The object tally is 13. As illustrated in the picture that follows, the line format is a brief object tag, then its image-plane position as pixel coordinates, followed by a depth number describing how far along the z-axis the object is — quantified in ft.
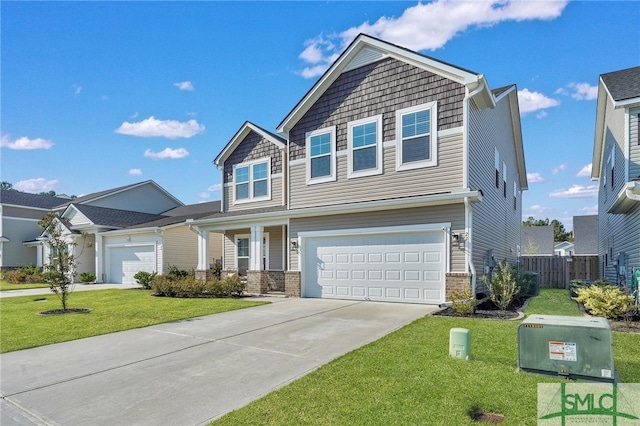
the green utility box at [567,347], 14.35
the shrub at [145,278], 60.44
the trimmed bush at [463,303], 28.91
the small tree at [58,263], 38.17
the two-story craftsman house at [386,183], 36.42
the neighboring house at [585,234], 109.27
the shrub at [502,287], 31.58
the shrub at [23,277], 80.84
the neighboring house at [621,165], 35.78
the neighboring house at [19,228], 102.17
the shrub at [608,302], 25.32
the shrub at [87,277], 74.84
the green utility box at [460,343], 17.85
